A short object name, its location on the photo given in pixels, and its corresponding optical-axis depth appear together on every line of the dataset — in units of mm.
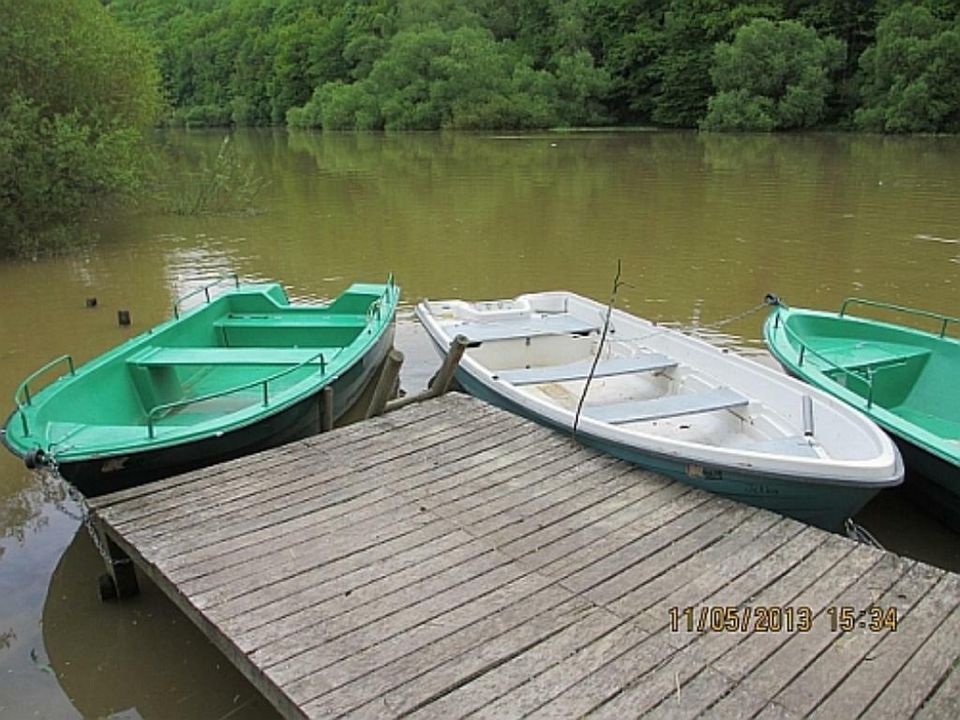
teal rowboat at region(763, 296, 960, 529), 4949
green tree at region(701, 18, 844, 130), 39719
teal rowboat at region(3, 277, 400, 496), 4520
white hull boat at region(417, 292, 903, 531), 4211
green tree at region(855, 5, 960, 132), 36062
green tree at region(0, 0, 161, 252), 12328
